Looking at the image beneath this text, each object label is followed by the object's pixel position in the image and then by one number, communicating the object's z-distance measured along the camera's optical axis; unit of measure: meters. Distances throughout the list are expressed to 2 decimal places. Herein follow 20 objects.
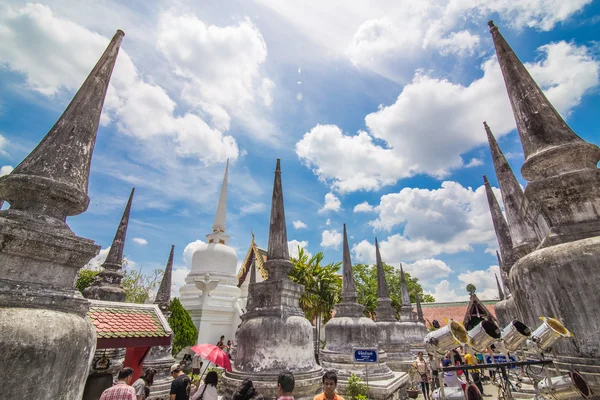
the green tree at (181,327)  19.09
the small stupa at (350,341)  11.53
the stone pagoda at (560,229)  2.81
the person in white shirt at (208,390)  5.89
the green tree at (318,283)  21.52
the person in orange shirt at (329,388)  3.92
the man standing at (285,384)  4.12
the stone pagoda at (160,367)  10.47
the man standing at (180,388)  6.00
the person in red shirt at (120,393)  4.29
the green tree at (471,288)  34.94
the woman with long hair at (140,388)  6.44
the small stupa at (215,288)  24.72
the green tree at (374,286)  31.80
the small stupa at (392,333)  17.59
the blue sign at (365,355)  8.80
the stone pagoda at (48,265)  2.27
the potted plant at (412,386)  11.00
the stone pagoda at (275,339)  6.69
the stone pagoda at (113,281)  9.11
